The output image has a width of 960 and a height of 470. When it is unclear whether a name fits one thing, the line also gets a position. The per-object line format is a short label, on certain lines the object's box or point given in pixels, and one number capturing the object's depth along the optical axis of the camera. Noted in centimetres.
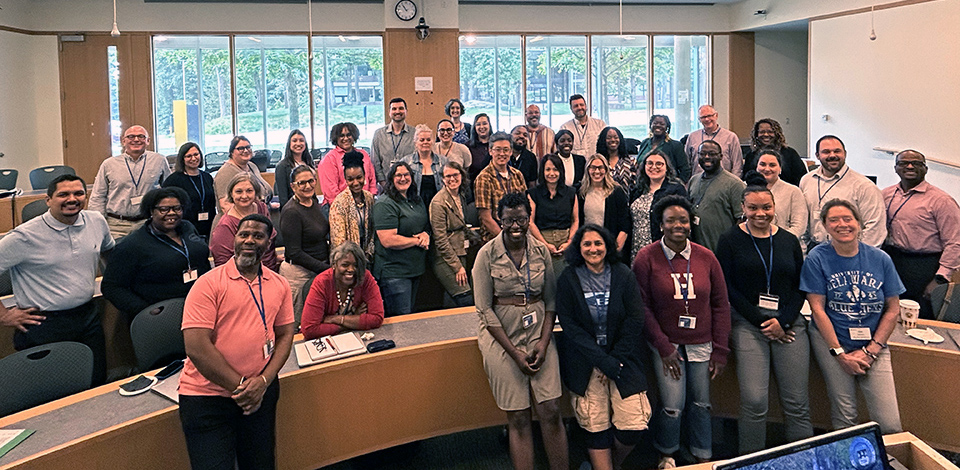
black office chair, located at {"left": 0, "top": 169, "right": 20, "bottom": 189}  762
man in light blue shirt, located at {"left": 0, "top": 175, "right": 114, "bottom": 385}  307
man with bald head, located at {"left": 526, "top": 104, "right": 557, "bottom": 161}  669
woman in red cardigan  310
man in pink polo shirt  228
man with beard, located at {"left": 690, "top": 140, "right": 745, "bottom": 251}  397
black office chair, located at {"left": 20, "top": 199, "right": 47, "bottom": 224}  616
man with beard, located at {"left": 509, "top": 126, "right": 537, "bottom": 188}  545
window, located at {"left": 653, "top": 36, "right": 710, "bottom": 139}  1110
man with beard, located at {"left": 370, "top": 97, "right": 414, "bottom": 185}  582
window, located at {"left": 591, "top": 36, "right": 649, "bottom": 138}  1093
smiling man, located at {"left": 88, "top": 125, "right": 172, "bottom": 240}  504
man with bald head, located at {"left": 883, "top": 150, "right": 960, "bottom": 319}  387
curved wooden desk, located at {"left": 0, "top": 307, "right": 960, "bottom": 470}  240
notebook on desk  288
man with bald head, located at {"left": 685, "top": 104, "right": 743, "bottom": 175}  571
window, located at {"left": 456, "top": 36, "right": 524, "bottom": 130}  1048
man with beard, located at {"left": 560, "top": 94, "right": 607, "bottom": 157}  665
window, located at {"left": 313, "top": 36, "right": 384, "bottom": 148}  1013
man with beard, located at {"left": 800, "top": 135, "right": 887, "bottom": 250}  390
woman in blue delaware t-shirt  284
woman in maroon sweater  299
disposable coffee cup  315
